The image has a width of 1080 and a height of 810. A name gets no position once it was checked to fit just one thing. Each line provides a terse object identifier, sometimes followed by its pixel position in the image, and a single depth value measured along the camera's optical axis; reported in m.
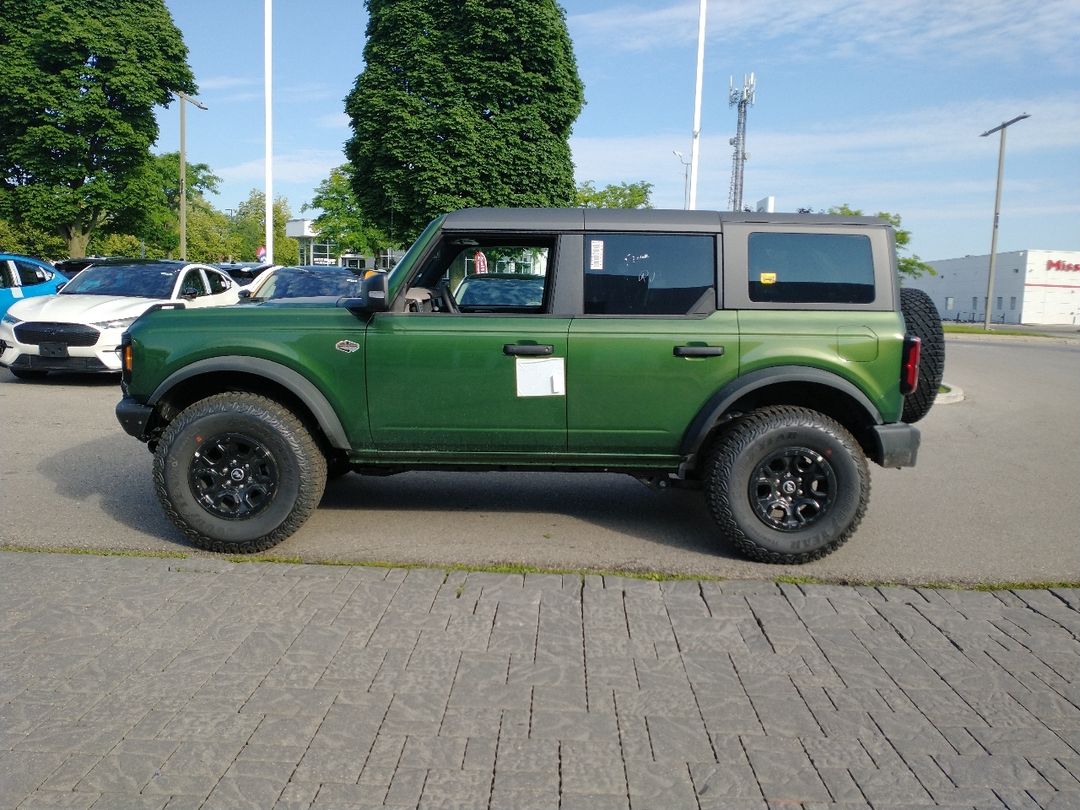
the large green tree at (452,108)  28.41
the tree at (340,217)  51.81
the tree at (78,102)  33.25
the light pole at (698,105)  23.92
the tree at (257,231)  92.69
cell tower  47.16
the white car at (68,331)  11.43
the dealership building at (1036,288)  67.00
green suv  4.98
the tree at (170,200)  38.72
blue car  14.37
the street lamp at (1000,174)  34.03
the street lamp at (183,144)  37.09
